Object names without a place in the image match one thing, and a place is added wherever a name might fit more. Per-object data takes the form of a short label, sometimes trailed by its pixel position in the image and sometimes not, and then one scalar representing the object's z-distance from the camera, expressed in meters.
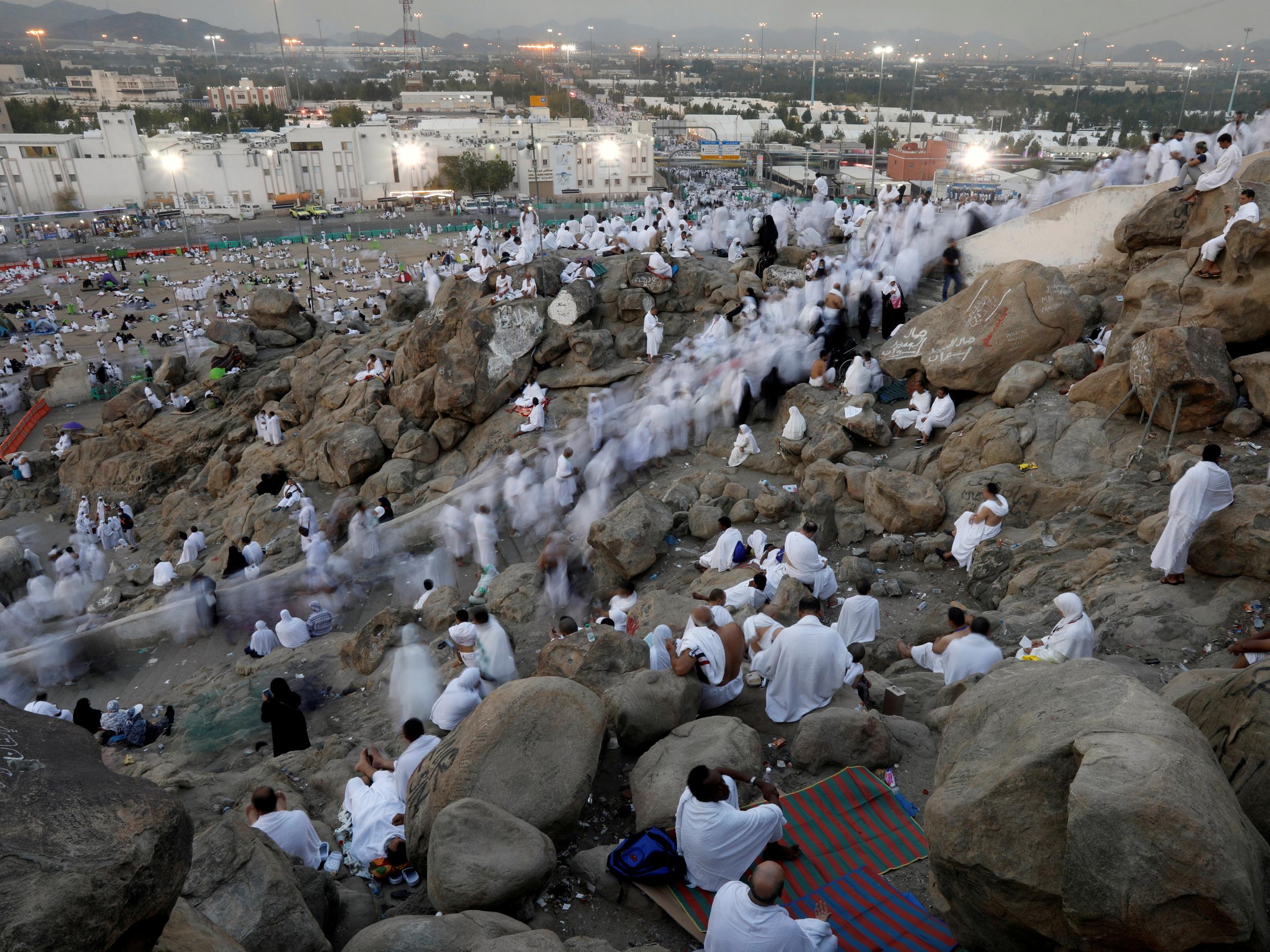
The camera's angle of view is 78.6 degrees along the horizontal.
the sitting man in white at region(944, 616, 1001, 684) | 5.84
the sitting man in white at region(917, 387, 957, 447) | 10.44
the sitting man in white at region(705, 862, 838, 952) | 3.32
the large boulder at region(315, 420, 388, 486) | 14.74
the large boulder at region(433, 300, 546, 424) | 14.48
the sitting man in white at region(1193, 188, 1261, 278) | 8.82
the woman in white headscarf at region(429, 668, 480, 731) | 6.34
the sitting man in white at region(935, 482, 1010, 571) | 8.09
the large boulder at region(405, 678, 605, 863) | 4.58
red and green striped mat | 4.18
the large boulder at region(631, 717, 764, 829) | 4.65
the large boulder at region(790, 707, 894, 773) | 5.04
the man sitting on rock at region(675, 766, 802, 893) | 3.95
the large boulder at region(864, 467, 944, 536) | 8.96
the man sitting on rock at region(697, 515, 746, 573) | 8.68
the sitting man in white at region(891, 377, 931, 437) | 10.71
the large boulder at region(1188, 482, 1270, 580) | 6.41
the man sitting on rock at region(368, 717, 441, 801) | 5.35
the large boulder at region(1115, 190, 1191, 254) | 10.80
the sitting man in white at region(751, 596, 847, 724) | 5.52
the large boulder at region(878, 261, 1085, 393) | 10.50
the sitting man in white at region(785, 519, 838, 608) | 7.36
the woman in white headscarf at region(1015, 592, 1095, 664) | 5.71
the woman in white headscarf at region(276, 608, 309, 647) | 10.38
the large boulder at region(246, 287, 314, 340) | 21.84
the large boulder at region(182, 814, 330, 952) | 3.75
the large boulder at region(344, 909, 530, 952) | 3.59
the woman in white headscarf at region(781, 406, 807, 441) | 11.09
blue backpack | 4.18
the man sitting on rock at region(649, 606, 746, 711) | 5.67
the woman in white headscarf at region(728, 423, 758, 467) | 11.57
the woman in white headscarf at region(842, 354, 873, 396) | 11.55
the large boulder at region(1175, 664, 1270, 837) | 3.42
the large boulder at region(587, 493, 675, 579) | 9.62
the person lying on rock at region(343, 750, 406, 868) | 4.93
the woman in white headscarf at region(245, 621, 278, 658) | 10.31
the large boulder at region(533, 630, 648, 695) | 6.06
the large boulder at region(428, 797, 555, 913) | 3.94
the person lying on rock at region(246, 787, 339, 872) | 4.77
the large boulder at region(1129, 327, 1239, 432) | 7.96
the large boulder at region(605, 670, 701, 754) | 5.34
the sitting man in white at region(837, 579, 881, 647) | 6.90
